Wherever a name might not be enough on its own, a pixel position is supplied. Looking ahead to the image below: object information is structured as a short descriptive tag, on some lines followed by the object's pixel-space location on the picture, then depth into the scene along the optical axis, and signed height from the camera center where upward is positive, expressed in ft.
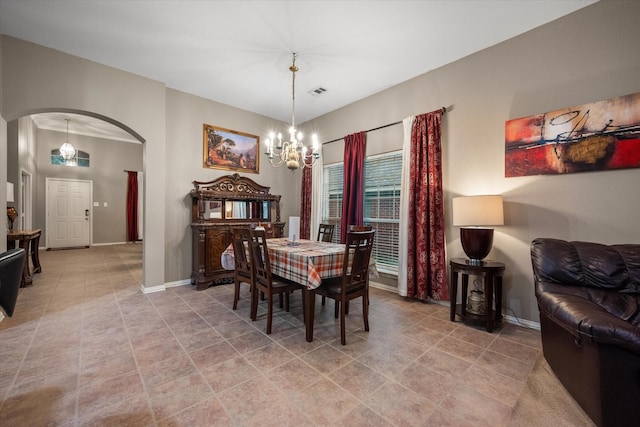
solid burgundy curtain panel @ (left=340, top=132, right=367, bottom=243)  13.97 +1.69
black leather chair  3.87 -1.02
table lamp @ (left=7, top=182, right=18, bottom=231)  13.50 +0.06
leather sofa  4.20 -1.99
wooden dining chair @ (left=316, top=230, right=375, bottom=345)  7.66 -2.13
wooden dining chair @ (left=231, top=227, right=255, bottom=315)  9.36 -1.89
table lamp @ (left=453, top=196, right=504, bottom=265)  8.61 -0.23
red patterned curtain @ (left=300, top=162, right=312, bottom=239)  16.97 +0.53
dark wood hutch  13.16 -0.24
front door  23.38 -0.16
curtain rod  10.99 +4.37
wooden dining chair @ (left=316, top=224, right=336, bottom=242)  12.51 -1.00
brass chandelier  10.08 +2.57
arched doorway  18.22 +4.12
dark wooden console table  12.44 -1.68
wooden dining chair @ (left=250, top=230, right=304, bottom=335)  8.29 -2.29
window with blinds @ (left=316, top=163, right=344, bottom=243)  16.15 +1.10
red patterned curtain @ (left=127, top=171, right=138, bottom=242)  27.02 +0.62
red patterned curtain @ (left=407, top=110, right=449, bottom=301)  10.82 -0.10
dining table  7.70 -1.69
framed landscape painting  14.79 +3.71
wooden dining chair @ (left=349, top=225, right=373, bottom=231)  11.05 -0.67
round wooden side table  8.42 -2.44
